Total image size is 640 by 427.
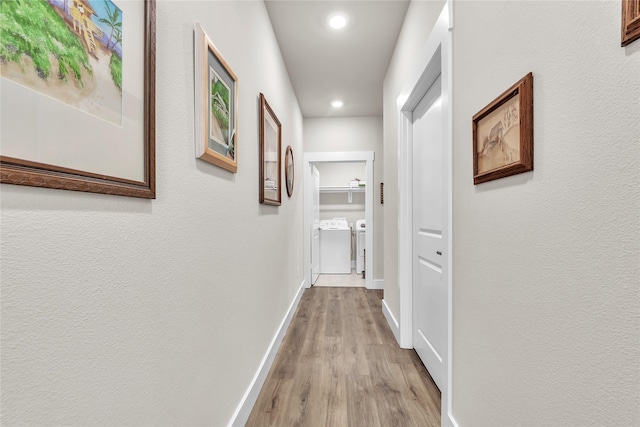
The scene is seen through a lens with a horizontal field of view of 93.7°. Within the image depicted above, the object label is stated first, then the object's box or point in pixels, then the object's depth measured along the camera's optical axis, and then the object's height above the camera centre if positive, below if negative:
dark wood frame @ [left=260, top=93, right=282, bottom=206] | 1.93 +0.51
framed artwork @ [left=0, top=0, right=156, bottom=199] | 0.47 +0.23
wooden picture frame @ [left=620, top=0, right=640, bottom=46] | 0.54 +0.36
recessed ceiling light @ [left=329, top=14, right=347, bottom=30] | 2.31 +1.52
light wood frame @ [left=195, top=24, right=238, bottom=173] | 1.06 +0.44
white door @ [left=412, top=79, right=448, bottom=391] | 1.80 -0.15
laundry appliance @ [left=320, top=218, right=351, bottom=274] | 5.54 -0.65
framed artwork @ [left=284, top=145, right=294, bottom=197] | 2.94 +0.46
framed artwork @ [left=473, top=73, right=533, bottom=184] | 0.86 +0.26
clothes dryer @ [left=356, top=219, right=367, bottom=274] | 5.41 -0.55
